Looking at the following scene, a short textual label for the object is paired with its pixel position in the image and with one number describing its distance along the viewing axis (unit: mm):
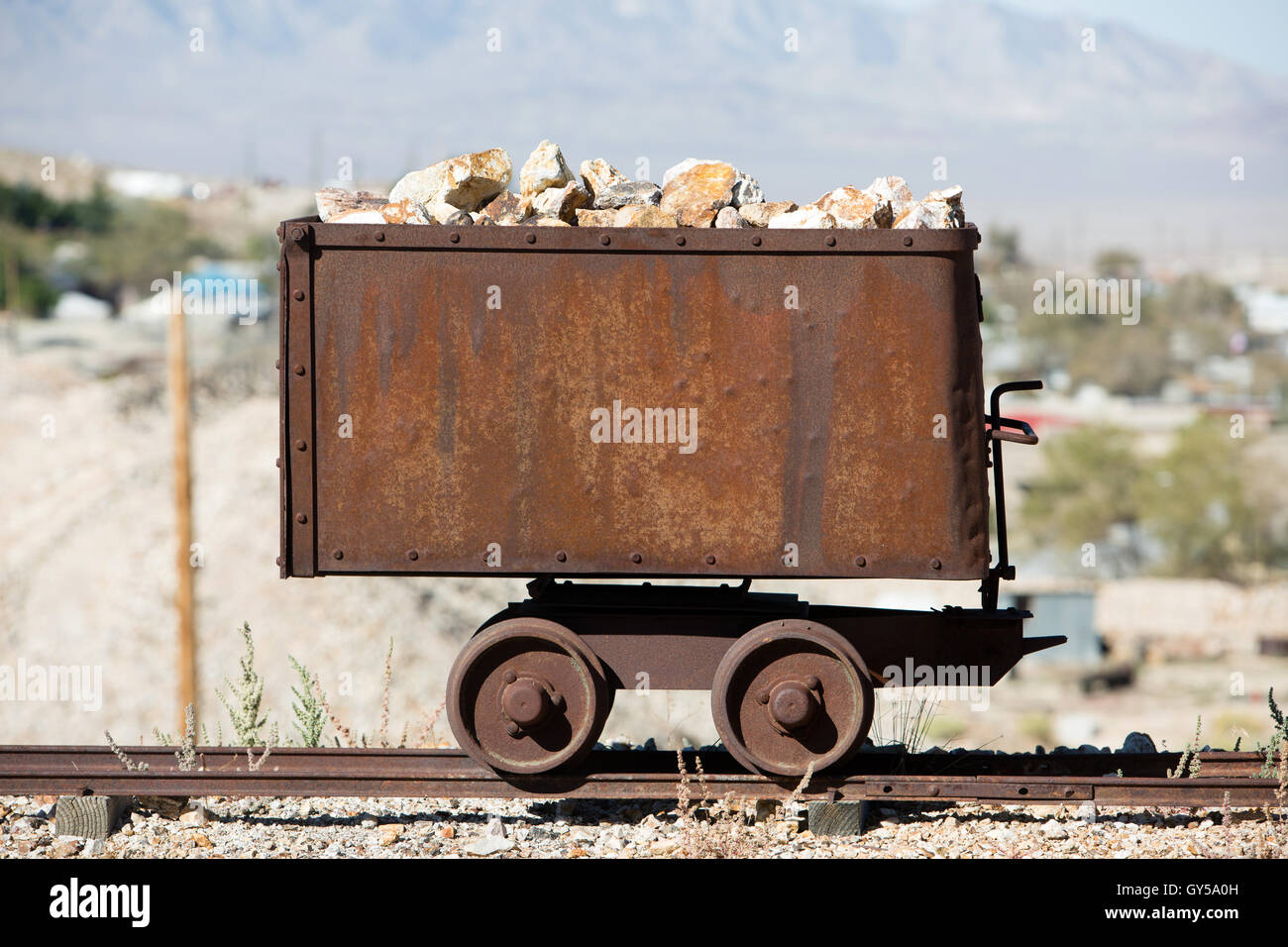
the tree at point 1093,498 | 47781
